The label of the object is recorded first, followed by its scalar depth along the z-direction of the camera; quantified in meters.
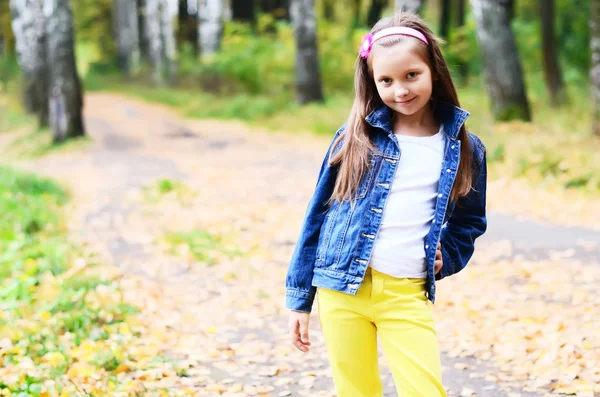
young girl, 2.71
